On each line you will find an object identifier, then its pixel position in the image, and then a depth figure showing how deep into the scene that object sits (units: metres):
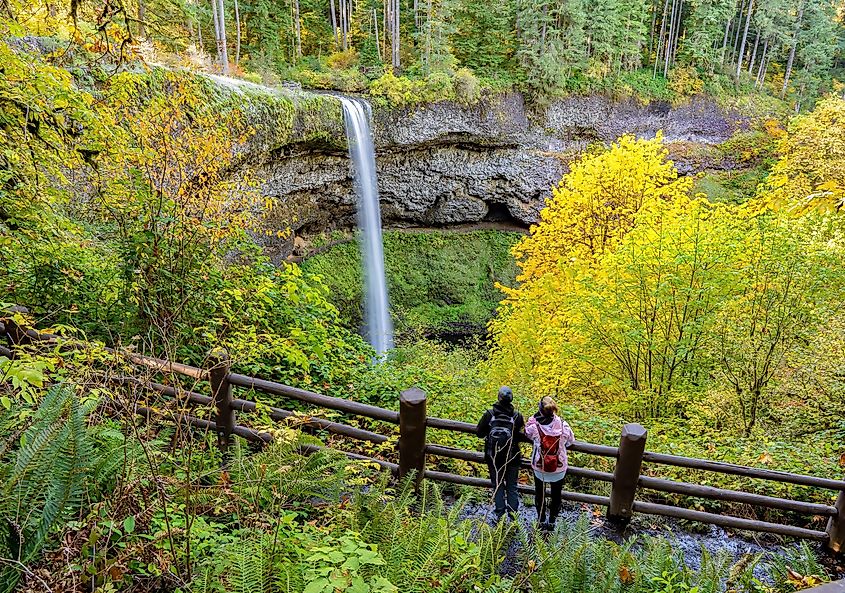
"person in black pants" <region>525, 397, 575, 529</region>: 4.98
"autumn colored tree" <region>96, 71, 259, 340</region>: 5.84
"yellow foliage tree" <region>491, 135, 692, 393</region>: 14.51
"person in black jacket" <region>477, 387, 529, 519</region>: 5.06
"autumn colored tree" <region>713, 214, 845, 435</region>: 8.62
